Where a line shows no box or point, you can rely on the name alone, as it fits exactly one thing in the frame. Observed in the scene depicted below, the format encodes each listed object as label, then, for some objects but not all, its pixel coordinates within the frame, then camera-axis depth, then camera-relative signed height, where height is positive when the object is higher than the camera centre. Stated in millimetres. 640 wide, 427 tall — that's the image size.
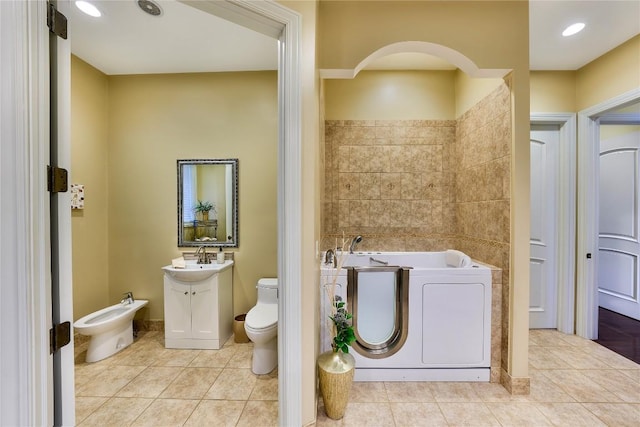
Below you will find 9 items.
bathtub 2125 -900
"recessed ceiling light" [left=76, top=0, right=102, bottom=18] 1936 +1459
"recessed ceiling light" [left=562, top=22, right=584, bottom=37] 2201 +1472
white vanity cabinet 2621 -970
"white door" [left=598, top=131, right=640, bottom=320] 3322 -198
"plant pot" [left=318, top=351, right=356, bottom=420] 1695 -1073
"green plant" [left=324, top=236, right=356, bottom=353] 1761 -774
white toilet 2170 -1019
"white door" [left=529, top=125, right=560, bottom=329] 2930 -174
